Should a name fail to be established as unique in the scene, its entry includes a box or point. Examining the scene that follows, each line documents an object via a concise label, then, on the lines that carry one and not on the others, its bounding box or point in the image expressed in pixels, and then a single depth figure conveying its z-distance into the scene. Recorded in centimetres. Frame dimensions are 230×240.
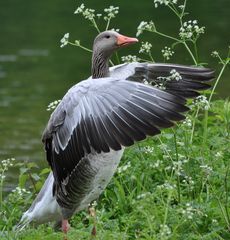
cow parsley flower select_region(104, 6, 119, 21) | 1435
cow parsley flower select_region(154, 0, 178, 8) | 1377
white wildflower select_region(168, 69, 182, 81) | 1245
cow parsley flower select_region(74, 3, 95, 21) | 1419
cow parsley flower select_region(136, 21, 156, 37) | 1394
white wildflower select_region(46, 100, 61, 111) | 1371
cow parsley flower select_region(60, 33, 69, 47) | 1391
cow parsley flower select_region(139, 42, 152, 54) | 1406
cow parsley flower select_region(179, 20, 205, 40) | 1364
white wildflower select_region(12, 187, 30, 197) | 1267
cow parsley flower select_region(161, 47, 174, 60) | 1374
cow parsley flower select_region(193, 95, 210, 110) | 1246
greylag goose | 1127
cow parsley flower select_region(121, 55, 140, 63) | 1419
